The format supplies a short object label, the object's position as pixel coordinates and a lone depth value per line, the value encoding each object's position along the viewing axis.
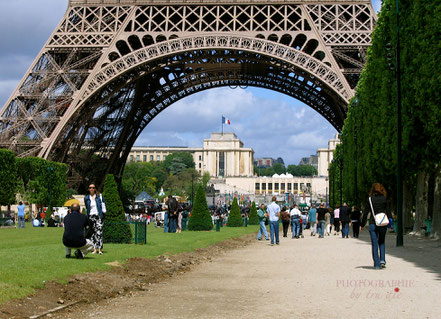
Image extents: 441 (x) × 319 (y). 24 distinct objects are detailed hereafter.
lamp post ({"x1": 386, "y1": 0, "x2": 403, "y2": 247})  24.23
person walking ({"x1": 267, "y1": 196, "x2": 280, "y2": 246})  27.75
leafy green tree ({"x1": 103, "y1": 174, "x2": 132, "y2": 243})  21.17
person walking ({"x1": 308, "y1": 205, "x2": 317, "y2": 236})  39.16
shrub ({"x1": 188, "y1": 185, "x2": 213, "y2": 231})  35.97
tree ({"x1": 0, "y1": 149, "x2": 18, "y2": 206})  49.69
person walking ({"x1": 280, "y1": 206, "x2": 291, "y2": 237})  37.00
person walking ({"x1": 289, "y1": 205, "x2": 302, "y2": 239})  33.94
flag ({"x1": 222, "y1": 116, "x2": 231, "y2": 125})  140.99
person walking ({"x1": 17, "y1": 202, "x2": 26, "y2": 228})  41.81
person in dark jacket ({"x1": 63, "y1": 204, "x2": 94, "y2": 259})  15.39
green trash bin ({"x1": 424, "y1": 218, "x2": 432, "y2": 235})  32.39
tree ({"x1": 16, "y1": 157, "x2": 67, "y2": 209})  52.59
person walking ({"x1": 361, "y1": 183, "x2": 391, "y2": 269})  15.40
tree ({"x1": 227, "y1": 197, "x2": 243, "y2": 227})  47.81
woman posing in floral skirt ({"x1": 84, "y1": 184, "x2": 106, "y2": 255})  17.47
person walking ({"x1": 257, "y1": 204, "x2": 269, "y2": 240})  29.80
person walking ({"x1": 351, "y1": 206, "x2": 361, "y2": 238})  34.22
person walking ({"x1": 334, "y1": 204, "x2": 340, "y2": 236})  39.73
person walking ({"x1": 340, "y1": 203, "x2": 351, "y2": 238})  33.31
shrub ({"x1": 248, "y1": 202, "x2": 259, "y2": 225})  55.84
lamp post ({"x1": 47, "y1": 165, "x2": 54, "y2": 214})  53.23
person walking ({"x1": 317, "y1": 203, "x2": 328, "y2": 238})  35.28
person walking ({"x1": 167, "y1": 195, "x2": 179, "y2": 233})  31.39
